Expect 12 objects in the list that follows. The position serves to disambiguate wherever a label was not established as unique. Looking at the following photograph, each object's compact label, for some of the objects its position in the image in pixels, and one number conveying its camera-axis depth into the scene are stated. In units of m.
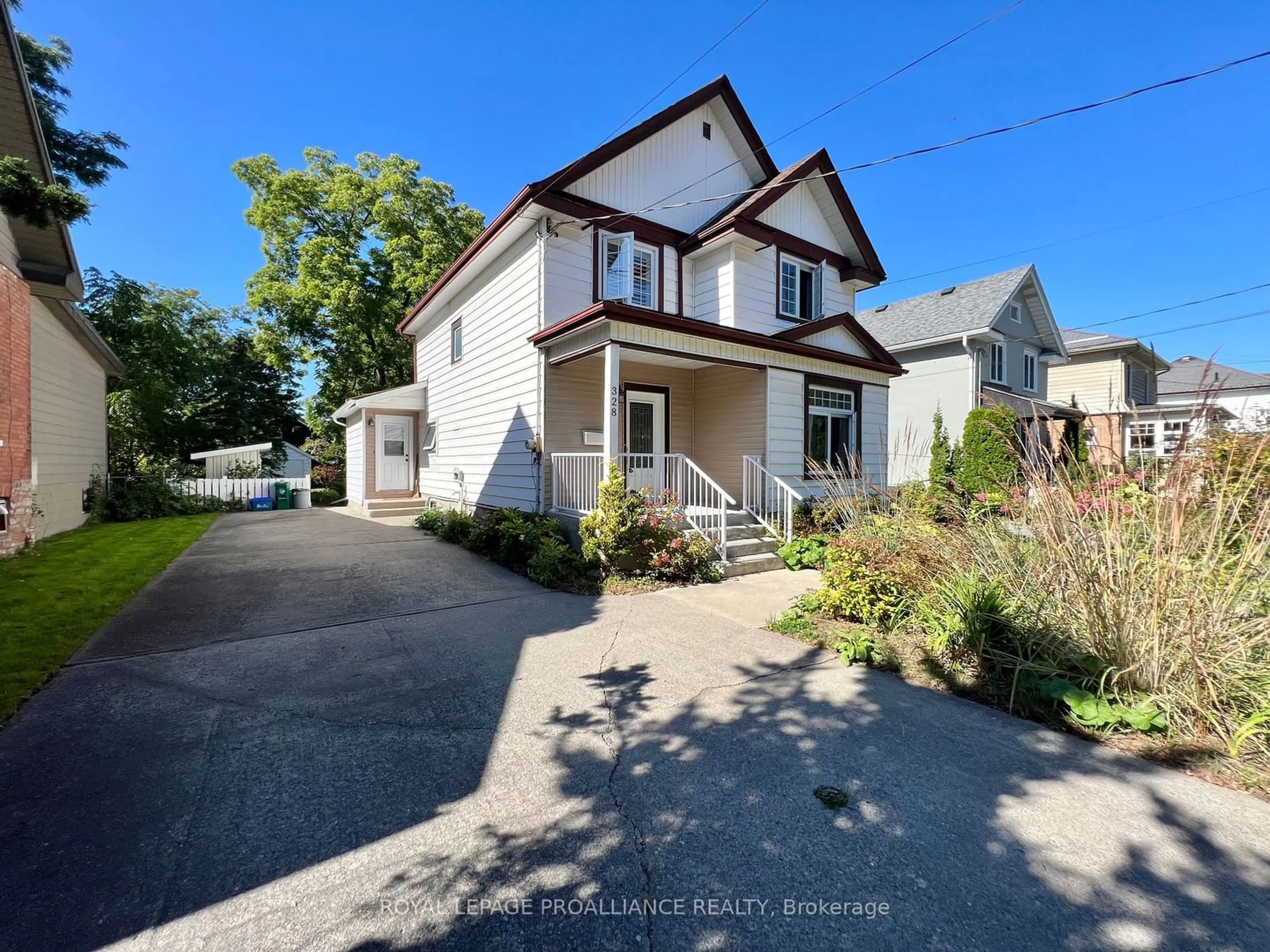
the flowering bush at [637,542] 7.30
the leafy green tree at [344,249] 20.89
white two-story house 9.18
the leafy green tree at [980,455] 14.10
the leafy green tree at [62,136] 16.38
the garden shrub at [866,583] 5.21
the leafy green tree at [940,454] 15.84
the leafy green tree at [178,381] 19.50
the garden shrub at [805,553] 8.27
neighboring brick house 7.47
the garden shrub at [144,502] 13.83
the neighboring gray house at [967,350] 17.14
